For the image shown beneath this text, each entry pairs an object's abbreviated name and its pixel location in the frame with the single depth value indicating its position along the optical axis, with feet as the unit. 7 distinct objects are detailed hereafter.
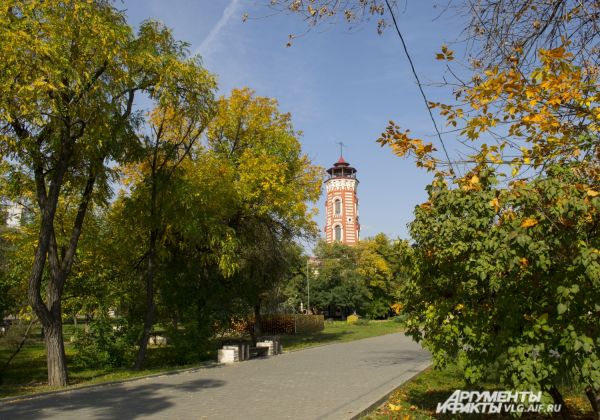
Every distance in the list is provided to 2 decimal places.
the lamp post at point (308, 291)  178.79
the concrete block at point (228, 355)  56.70
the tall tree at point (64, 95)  35.37
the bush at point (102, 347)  53.06
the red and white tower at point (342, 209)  272.10
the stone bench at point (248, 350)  57.00
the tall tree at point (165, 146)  46.29
